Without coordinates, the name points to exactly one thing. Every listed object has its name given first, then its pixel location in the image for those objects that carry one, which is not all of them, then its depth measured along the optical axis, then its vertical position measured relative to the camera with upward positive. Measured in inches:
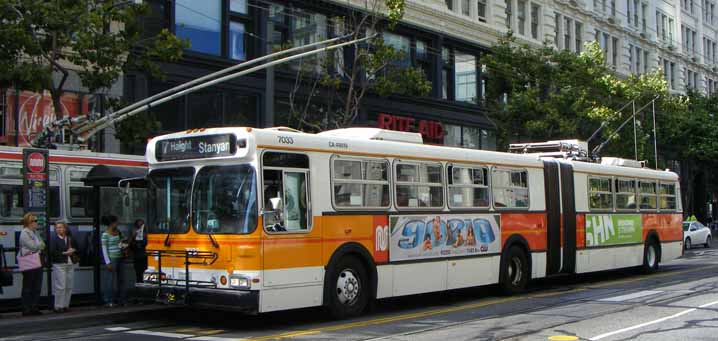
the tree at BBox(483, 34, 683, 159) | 1211.2 +196.2
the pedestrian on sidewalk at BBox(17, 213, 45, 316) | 490.0 -29.1
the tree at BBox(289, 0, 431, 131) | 943.7 +181.9
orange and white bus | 445.1 -3.0
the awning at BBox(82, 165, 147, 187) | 546.9 +29.5
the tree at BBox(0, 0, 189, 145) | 617.6 +148.5
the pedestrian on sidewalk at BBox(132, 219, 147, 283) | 577.0 -26.1
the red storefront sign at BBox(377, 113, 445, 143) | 1163.9 +138.6
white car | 1510.8 -48.4
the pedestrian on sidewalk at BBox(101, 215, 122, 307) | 548.1 -27.8
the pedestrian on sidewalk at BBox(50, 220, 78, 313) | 515.2 -33.5
